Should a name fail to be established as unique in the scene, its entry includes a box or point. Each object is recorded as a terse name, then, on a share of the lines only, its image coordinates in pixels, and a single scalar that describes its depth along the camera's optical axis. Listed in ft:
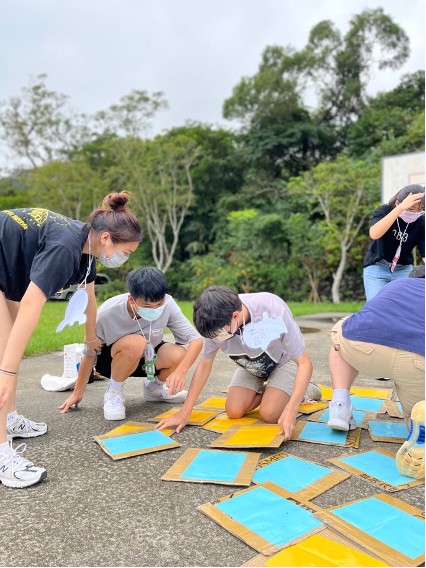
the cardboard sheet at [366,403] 8.74
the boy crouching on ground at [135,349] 8.23
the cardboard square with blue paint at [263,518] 4.48
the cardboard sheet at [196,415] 7.95
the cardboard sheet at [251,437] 6.68
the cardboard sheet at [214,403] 8.99
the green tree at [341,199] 38.96
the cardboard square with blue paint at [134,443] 6.62
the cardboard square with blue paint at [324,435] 6.98
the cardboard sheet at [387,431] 7.10
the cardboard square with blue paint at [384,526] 4.27
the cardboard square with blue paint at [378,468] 5.67
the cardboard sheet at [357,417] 7.94
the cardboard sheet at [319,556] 4.13
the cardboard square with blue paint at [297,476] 5.49
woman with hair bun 5.77
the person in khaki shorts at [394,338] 6.07
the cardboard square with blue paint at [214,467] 5.75
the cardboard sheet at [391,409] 8.32
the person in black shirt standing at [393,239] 9.82
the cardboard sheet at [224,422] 7.67
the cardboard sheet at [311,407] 8.53
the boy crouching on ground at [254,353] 6.90
